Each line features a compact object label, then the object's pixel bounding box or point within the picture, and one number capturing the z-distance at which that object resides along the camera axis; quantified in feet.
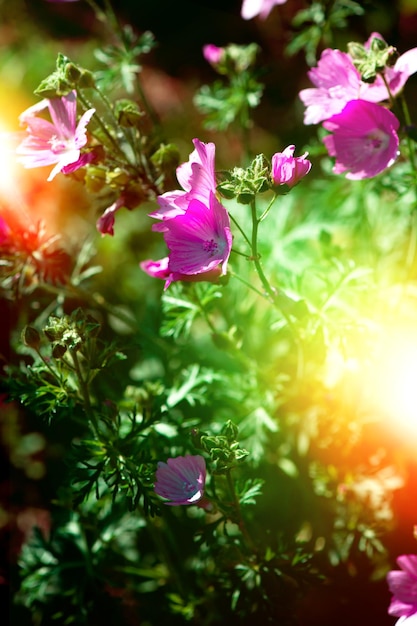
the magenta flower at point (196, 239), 3.42
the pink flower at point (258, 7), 3.86
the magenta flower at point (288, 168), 3.39
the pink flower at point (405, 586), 3.58
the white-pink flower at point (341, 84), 3.58
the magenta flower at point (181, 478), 3.50
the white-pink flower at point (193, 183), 3.41
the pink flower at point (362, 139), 3.57
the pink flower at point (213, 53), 3.98
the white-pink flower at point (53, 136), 3.56
